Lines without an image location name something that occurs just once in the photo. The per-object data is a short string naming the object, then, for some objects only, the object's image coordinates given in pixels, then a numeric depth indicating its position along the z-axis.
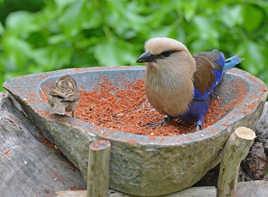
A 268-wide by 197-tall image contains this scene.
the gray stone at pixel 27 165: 4.81
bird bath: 4.22
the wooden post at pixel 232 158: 4.43
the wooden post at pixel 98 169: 4.15
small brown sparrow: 4.63
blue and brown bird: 4.84
